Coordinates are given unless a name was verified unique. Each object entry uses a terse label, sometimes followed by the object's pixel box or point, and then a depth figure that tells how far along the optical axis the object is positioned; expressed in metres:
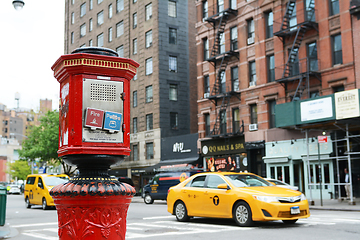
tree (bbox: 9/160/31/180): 93.19
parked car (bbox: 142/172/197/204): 26.68
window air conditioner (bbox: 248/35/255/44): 31.08
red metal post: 3.50
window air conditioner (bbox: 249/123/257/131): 30.34
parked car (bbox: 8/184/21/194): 61.16
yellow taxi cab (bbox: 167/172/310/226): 10.92
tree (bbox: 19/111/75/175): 45.66
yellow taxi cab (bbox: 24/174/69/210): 22.73
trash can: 13.22
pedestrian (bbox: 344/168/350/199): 22.86
